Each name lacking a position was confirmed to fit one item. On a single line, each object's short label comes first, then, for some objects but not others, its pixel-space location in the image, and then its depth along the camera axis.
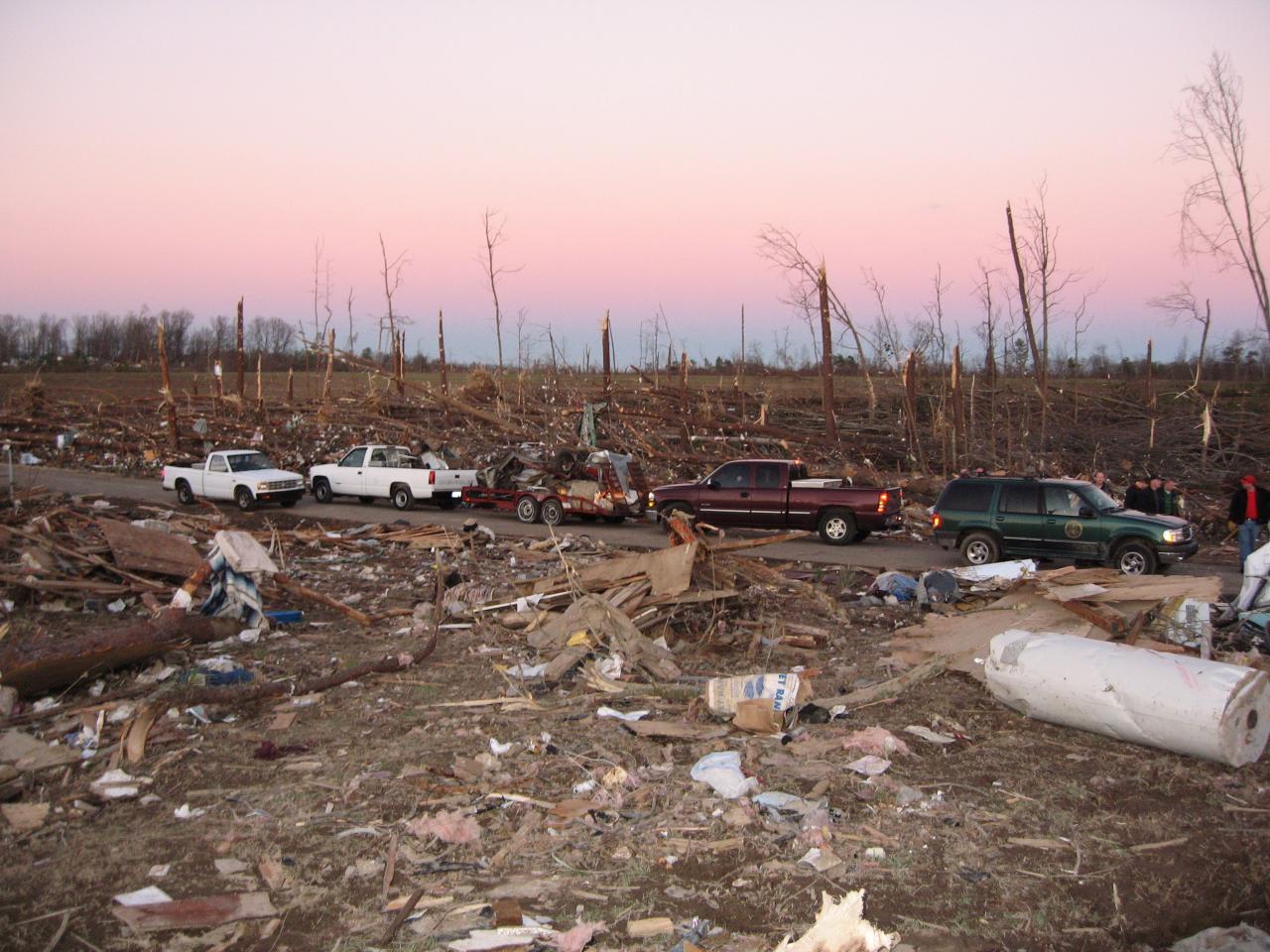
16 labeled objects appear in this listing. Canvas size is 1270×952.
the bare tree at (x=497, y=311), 37.59
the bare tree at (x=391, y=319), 39.88
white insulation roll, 6.34
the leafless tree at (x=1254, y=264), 24.50
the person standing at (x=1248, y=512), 14.67
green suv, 14.71
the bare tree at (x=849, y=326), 28.55
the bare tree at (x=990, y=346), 31.95
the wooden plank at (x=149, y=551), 12.08
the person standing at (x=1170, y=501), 17.08
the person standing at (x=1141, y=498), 16.75
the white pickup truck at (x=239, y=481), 23.69
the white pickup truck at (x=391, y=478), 24.14
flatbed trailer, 21.50
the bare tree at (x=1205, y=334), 32.95
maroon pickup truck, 18.56
